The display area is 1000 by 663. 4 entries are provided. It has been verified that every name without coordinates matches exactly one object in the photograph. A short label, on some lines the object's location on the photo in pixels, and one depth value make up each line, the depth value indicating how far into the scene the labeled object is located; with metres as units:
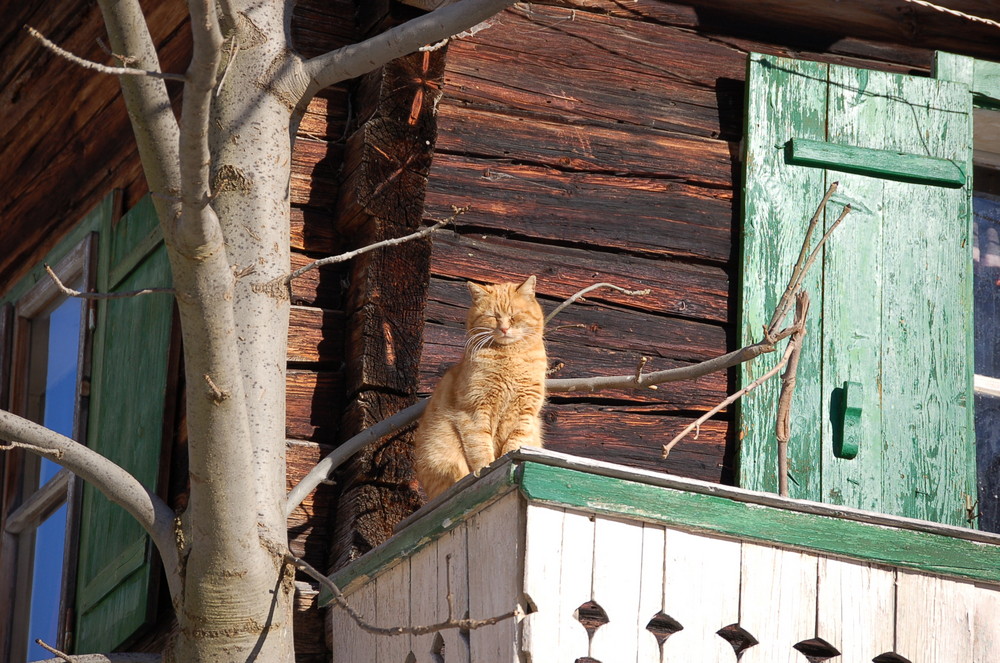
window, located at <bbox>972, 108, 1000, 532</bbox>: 9.63
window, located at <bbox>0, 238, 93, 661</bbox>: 10.90
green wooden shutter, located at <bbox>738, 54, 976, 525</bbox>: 8.79
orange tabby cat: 7.61
